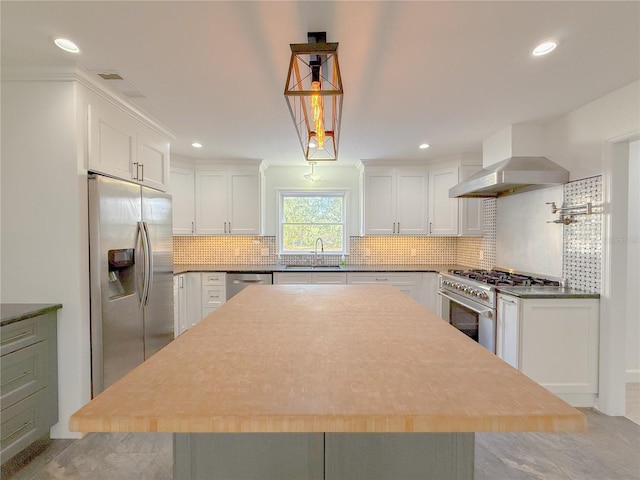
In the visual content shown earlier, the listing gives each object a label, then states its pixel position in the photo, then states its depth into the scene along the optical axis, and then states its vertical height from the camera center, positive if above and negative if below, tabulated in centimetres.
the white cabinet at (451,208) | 396 +35
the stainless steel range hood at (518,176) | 261 +52
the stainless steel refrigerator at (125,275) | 208 -33
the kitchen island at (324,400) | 67 -41
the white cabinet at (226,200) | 421 +47
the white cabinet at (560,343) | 239 -86
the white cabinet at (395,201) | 427 +46
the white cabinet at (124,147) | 214 +71
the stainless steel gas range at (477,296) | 268 -62
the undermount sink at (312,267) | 411 -46
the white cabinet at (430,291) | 395 -74
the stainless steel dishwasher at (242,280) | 397 -60
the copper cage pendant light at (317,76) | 121 +79
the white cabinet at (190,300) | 387 -86
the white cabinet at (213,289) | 399 -72
